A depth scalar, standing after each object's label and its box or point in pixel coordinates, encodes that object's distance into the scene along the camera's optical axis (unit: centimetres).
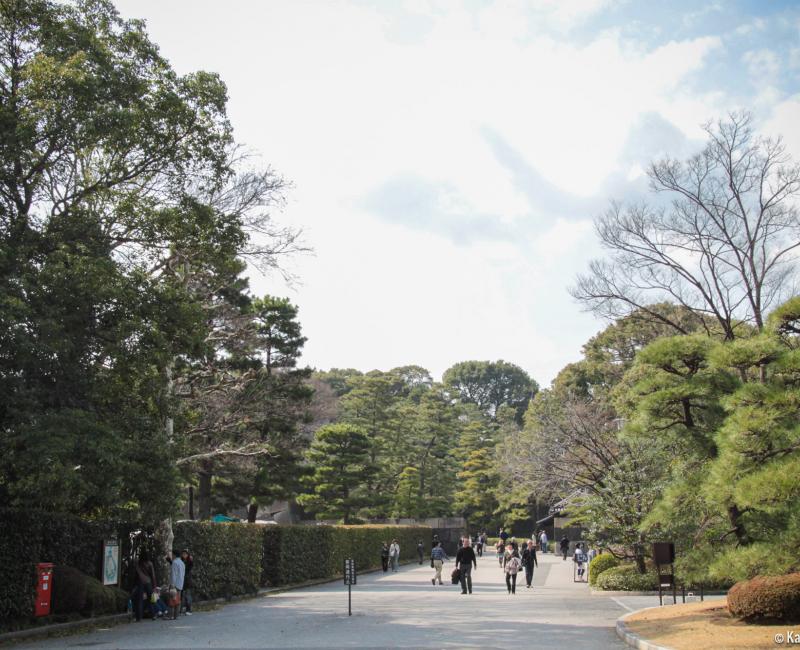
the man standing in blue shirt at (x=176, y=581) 1817
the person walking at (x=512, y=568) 2442
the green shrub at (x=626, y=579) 2330
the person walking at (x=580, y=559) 3016
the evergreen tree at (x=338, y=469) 4275
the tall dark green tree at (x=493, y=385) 10045
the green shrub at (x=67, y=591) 1636
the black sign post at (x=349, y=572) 1822
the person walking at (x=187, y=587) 1933
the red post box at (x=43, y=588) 1561
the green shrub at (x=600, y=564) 2622
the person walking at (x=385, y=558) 3784
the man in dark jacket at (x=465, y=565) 2445
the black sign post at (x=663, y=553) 1658
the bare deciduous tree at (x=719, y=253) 2136
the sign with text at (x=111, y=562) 1842
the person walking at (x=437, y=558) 2833
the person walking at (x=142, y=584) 1784
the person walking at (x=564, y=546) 4916
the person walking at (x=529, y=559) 2768
